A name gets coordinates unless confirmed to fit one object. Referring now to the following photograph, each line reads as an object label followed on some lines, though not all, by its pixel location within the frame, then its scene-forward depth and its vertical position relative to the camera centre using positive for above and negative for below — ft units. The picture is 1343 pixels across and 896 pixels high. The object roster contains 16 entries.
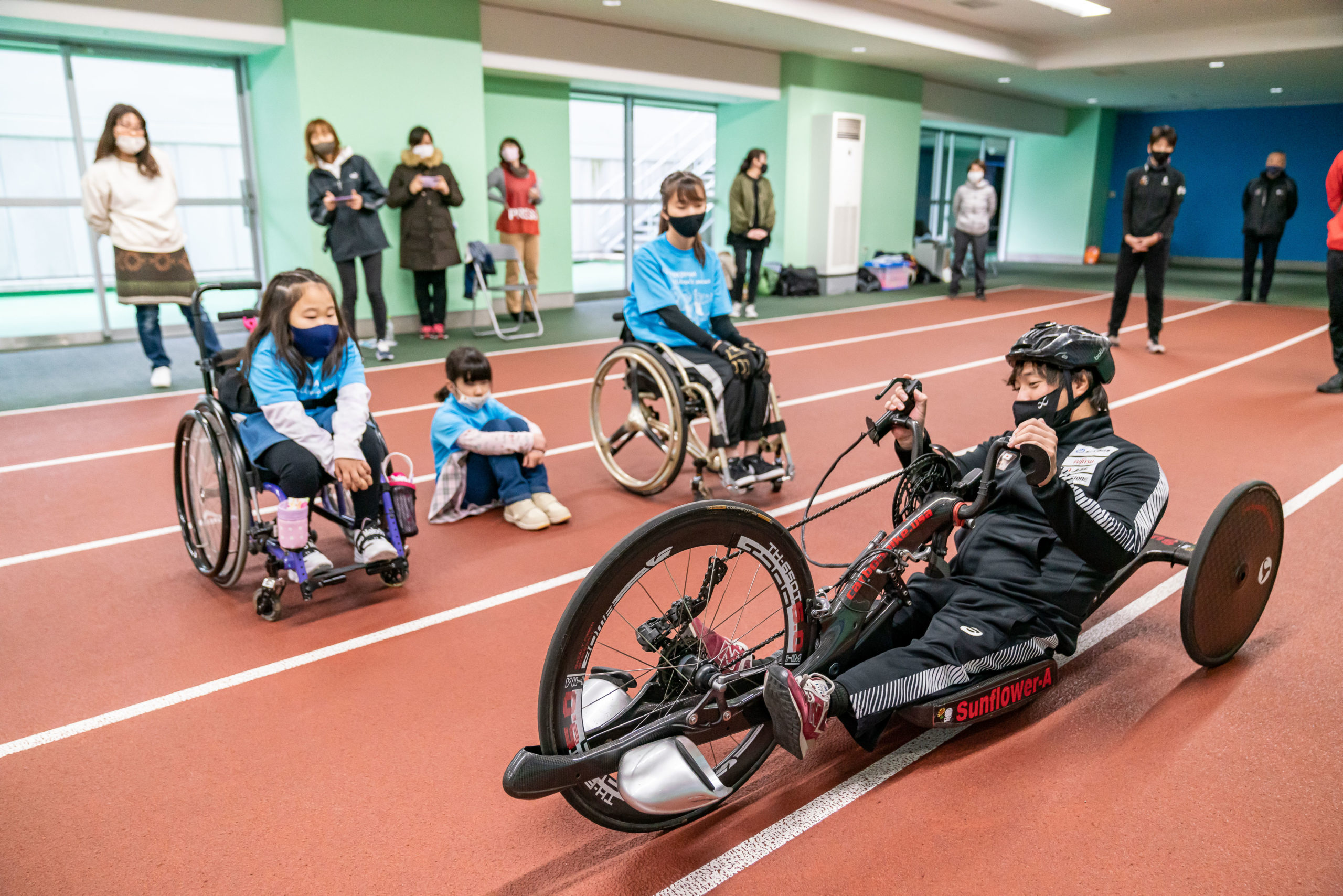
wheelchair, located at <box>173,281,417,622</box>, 9.00 -3.08
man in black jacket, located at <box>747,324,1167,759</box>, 6.46 -2.55
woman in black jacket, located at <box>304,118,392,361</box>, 22.07 +0.48
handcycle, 5.49 -2.96
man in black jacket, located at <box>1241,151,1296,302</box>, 35.88 +1.02
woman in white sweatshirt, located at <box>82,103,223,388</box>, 17.94 +0.16
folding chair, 26.45 -1.88
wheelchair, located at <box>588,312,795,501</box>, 12.09 -2.70
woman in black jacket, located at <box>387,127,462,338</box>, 24.79 +0.58
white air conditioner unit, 36.96 +1.65
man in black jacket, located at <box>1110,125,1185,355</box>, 23.25 +0.47
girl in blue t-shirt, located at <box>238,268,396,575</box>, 9.16 -1.88
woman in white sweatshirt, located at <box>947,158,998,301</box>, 36.06 +0.96
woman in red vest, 28.37 +1.02
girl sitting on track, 11.66 -2.98
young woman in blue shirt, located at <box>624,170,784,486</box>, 12.33 -1.26
